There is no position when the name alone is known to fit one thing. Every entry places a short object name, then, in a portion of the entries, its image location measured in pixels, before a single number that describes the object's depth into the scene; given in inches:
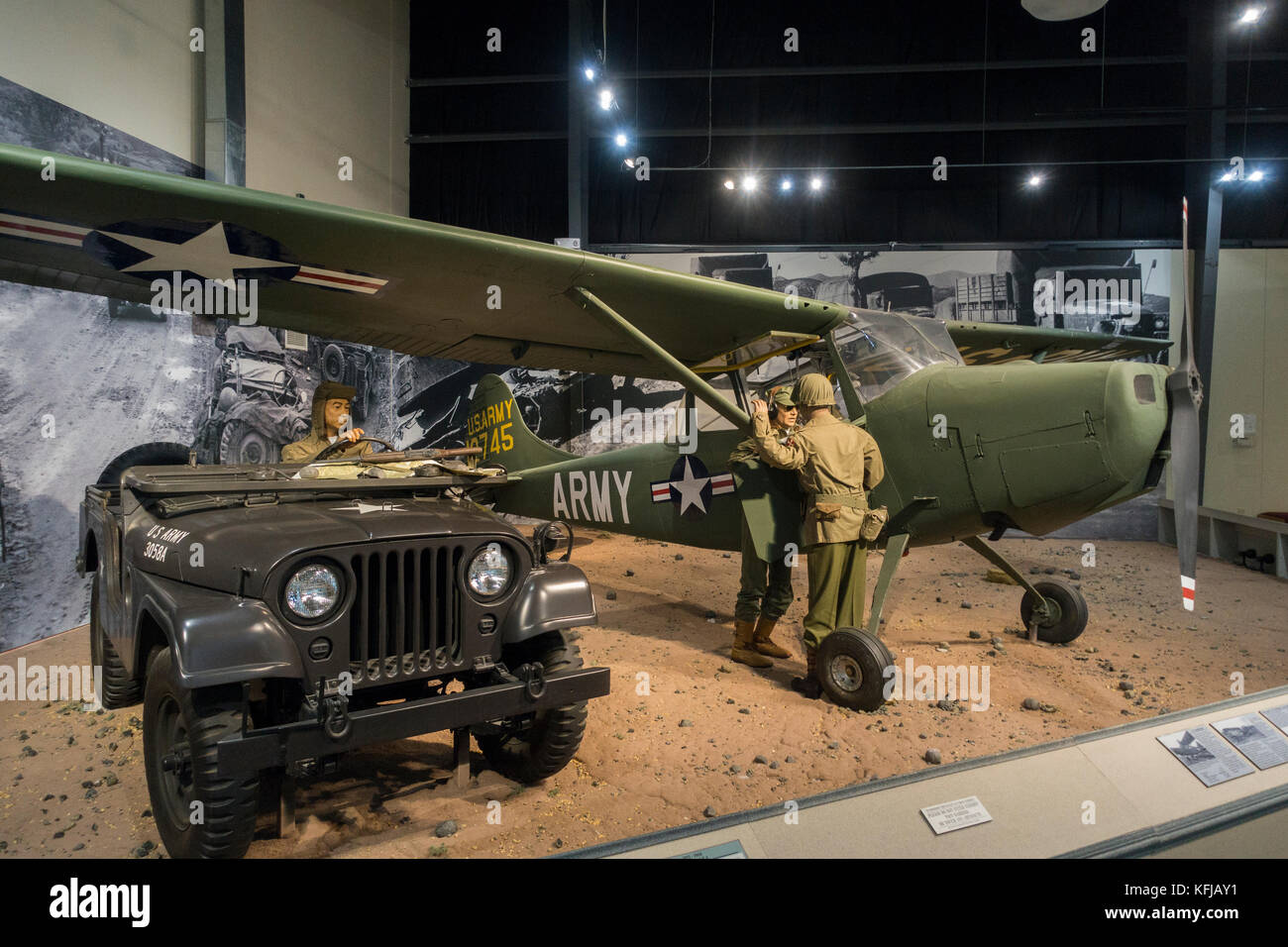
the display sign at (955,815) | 60.1
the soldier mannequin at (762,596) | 173.6
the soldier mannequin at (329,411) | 177.5
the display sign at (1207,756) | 70.0
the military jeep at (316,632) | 72.4
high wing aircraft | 120.1
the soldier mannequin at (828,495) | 145.0
